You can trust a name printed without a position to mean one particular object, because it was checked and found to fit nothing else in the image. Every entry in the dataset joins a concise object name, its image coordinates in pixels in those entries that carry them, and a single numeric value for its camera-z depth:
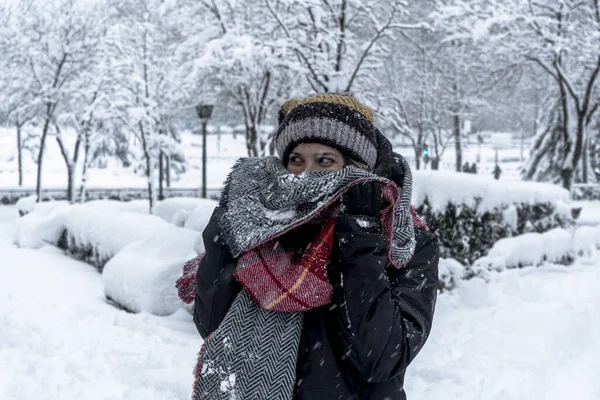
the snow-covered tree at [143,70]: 17.38
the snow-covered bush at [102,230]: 7.88
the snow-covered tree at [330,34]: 10.01
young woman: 1.47
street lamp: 14.49
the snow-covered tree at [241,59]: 10.58
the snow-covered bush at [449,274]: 6.57
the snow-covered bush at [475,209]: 6.96
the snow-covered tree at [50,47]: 18.30
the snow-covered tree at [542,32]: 13.77
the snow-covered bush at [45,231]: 10.21
